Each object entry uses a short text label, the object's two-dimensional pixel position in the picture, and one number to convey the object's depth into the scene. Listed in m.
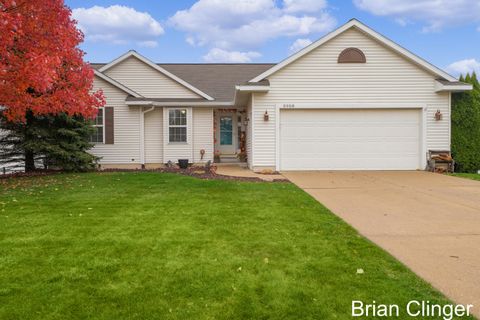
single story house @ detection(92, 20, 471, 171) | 13.55
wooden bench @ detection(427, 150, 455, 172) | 13.32
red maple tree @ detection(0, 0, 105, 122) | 8.11
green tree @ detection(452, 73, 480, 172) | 13.95
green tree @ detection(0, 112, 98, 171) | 13.27
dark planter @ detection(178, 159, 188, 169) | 15.75
